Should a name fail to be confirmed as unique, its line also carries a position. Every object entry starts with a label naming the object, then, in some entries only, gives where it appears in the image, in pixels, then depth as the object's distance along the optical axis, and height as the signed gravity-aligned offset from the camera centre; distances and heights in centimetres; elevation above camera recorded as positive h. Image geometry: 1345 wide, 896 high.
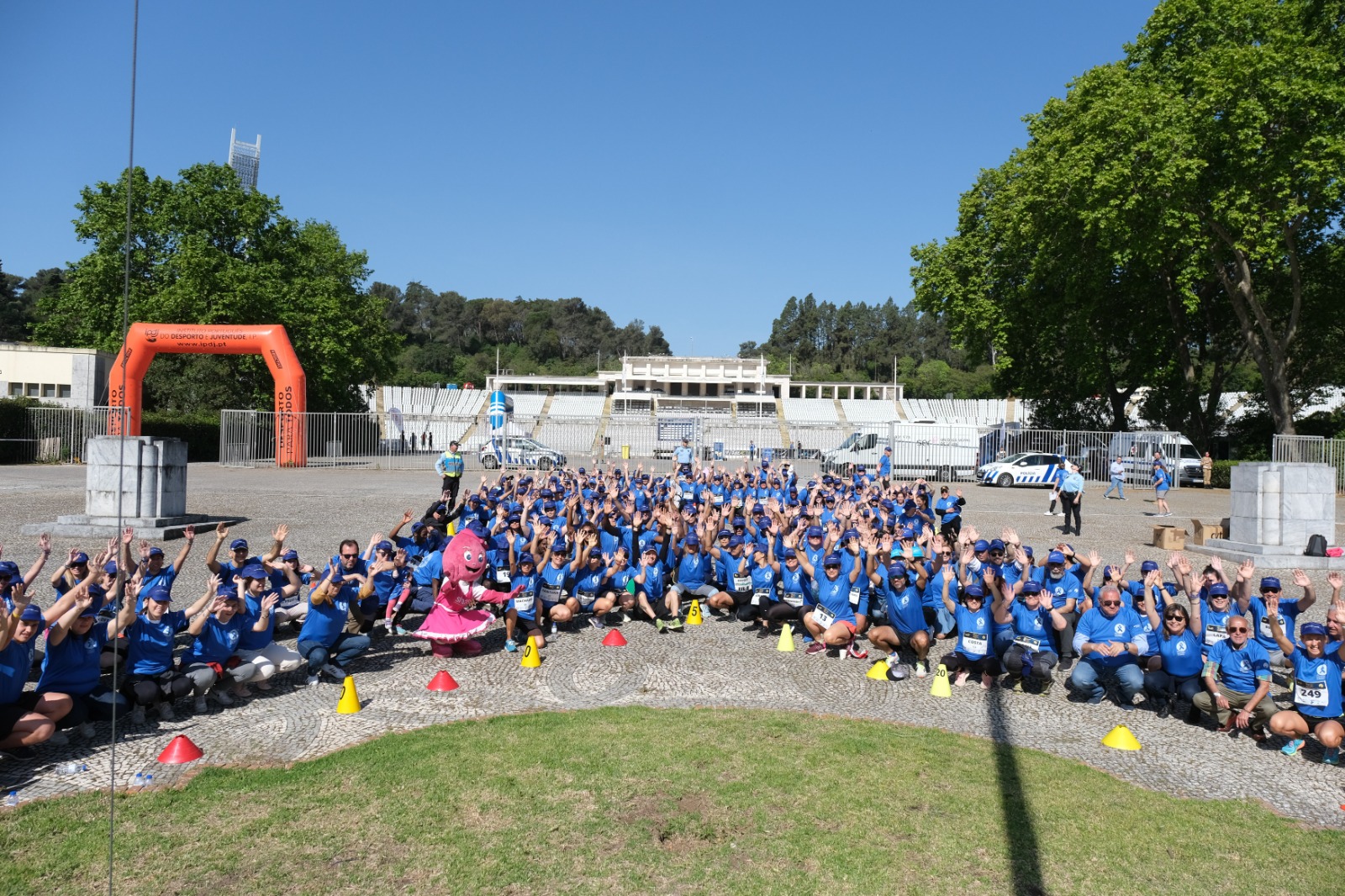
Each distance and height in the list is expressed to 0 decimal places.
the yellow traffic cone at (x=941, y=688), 814 -209
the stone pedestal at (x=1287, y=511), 1573 -89
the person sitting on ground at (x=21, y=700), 592 -178
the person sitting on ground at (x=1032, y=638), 819 -167
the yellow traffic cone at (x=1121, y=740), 687 -212
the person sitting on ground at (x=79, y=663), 625 -161
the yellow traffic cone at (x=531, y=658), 883 -206
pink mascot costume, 885 -159
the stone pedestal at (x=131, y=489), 1634 -102
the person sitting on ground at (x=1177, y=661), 758 -168
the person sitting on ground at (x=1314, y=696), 670 -173
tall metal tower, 9286 +2819
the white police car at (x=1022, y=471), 3356 -67
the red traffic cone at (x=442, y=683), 800 -211
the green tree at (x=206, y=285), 4166 +690
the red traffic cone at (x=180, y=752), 611 -212
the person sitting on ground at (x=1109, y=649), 788 -166
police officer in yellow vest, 1892 -58
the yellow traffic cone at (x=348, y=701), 727 -208
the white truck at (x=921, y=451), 3584 -5
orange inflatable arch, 3266 +290
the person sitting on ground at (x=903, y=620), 899 -168
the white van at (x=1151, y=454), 3450 +7
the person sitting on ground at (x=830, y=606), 960 -164
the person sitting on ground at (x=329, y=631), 809 -172
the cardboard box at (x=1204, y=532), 1781 -145
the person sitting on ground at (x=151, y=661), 681 -171
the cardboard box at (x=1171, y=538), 1745 -155
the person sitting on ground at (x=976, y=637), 838 -168
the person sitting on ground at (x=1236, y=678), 723 -174
